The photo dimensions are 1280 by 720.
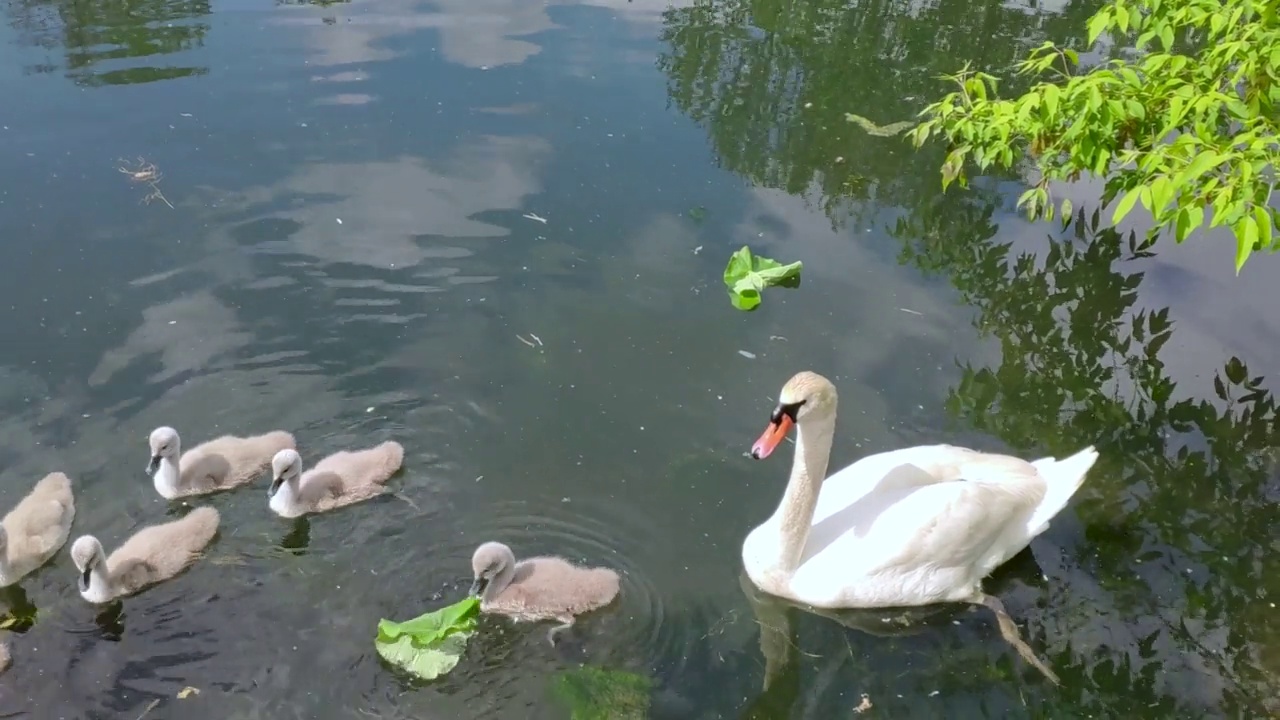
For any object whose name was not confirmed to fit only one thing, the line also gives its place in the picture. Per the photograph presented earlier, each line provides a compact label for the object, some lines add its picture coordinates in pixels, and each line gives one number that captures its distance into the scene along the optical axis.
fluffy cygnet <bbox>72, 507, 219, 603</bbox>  4.54
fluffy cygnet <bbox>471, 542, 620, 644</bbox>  4.62
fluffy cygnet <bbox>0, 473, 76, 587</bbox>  4.76
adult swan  4.61
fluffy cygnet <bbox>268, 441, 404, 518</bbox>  5.11
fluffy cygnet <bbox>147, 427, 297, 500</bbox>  5.12
